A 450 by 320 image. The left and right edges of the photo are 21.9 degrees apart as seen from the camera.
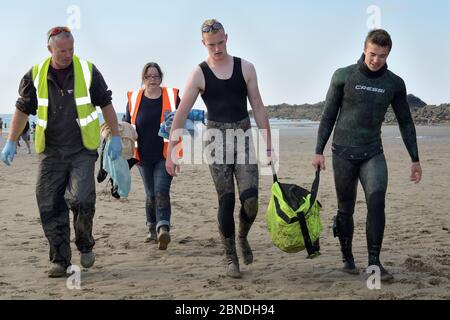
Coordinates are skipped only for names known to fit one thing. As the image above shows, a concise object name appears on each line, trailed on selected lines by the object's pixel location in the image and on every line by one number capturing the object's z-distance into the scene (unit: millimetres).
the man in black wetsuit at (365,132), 10546
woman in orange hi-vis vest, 13215
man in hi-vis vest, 10907
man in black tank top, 10861
